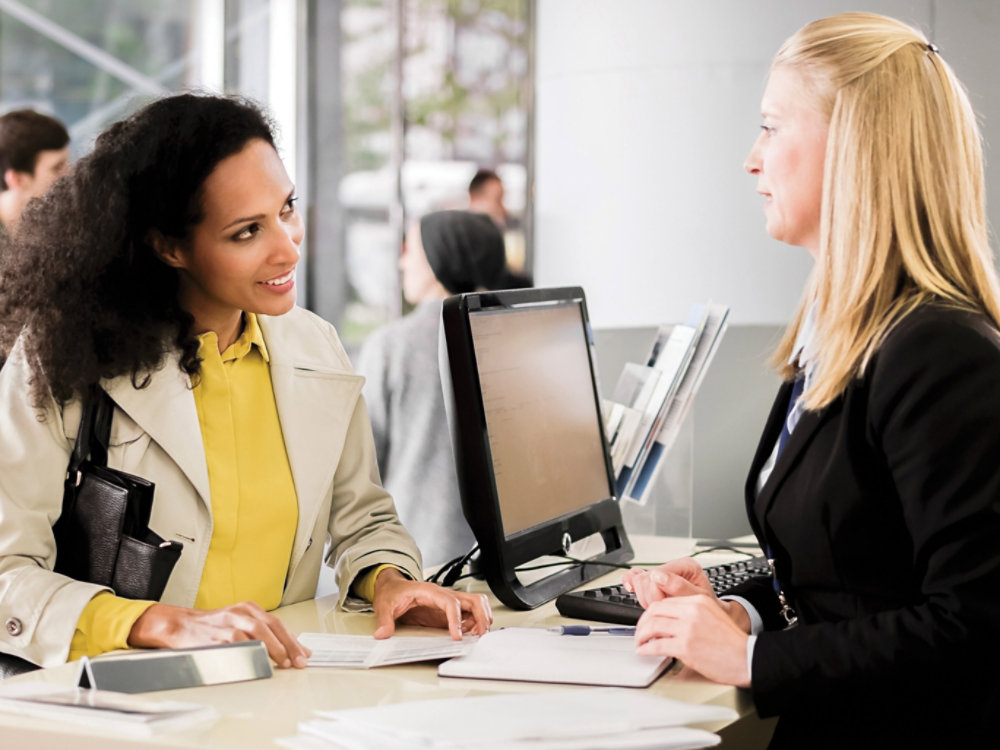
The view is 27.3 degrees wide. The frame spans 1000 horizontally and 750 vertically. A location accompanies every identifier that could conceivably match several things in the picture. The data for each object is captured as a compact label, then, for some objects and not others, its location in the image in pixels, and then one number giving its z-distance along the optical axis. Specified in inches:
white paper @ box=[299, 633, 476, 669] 82.2
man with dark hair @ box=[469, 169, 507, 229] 277.0
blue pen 85.4
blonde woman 76.6
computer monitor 91.1
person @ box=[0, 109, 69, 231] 154.6
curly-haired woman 88.2
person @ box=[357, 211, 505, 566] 135.3
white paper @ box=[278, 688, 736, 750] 71.2
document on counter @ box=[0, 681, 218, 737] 73.6
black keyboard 88.6
